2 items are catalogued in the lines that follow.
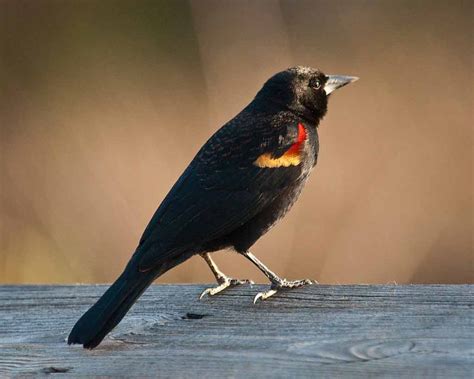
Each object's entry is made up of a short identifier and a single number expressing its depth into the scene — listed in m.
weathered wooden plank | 5.31
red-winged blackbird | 7.00
